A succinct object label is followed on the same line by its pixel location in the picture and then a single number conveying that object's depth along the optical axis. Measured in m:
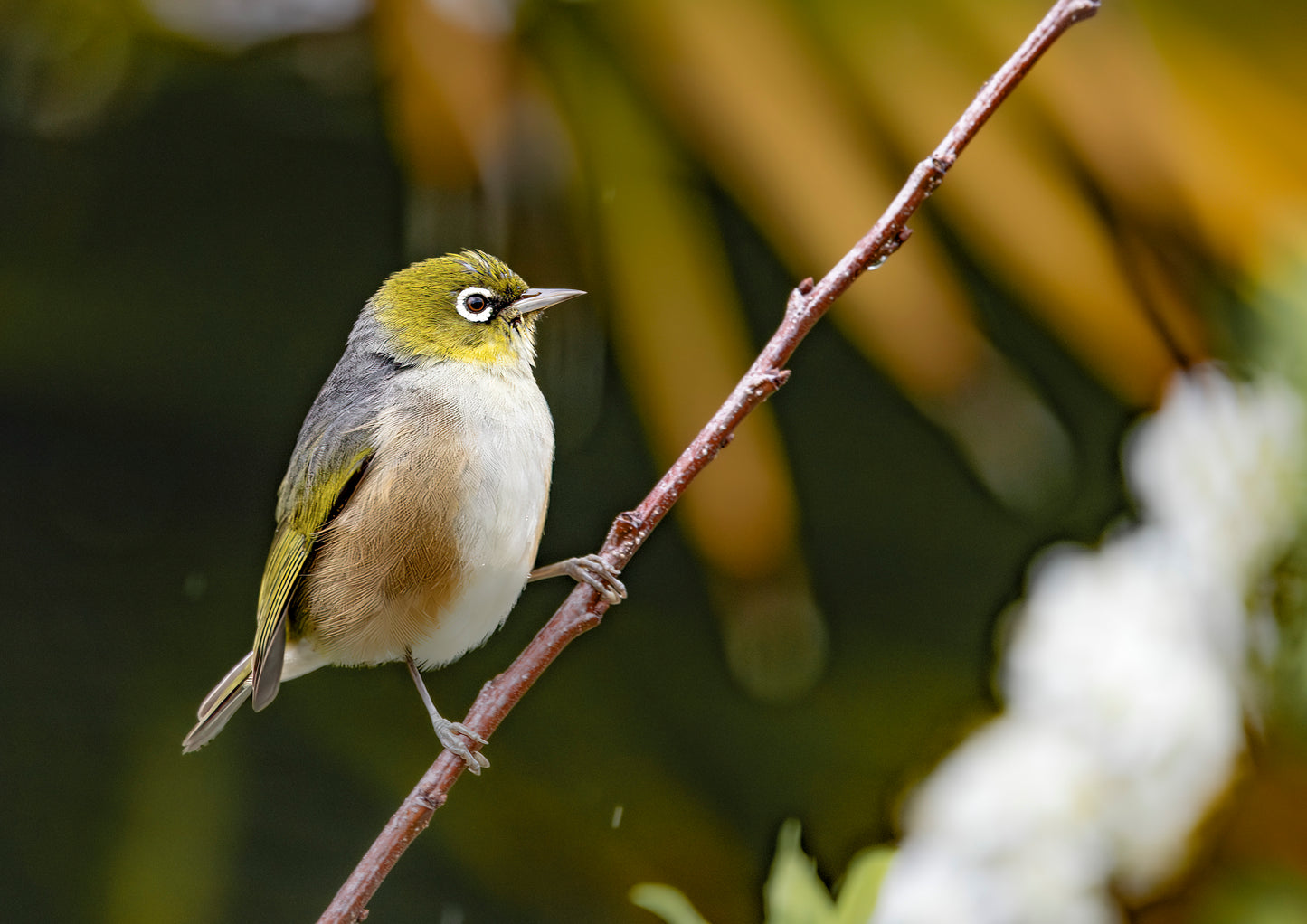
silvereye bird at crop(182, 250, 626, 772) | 4.04
